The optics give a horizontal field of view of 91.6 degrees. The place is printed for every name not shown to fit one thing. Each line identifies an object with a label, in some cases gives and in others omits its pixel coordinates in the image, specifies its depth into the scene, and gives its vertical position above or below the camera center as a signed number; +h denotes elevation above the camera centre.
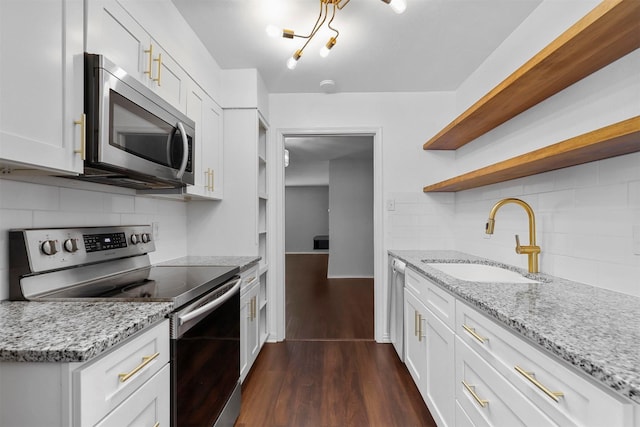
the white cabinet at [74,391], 0.69 -0.41
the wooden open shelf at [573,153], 0.98 +0.25
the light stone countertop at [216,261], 1.99 -0.31
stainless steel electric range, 1.09 -0.29
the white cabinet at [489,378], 0.67 -0.49
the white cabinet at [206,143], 1.95 +0.51
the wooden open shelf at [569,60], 1.00 +0.63
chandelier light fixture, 1.38 +0.98
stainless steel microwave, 1.05 +0.34
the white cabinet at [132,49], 1.11 +0.71
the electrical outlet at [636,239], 1.17 -0.09
